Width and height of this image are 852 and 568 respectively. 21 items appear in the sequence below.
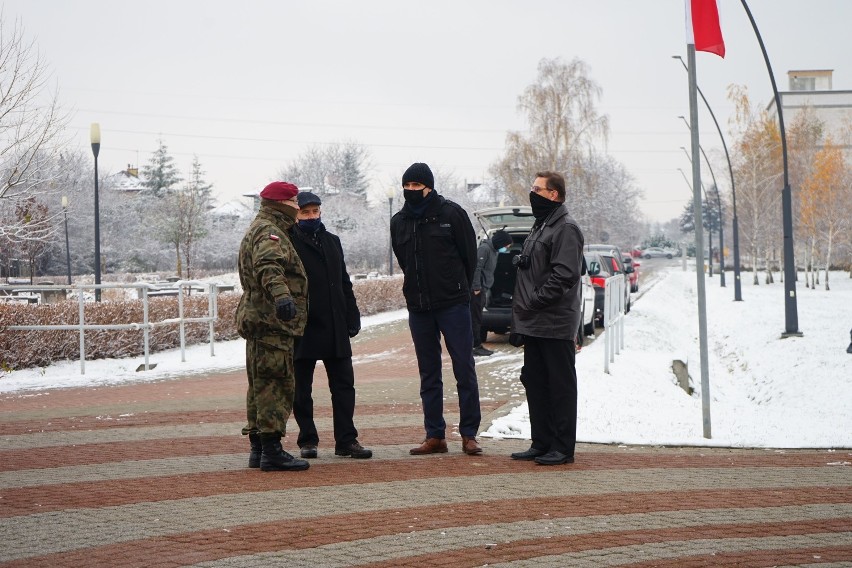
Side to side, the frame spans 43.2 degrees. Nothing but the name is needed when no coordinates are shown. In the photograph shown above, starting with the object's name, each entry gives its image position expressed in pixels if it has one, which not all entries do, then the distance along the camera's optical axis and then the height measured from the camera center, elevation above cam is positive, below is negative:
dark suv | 17.93 -0.19
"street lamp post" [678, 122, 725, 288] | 55.36 +0.37
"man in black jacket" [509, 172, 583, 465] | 7.44 -0.37
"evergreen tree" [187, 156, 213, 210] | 64.74 +6.02
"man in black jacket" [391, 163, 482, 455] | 7.68 -0.13
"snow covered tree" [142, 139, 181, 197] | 83.56 +7.84
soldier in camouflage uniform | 7.09 -0.38
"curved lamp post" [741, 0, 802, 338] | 24.56 -0.16
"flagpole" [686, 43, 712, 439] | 9.09 +0.23
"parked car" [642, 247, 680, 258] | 126.12 +1.12
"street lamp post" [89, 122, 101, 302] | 22.77 +2.91
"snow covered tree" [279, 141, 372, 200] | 83.75 +8.17
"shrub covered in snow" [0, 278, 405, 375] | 15.69 -0.92
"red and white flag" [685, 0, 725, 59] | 9.66 +2.12
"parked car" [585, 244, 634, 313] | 27.69 +0.17
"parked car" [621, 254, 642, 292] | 43.43 -0.52
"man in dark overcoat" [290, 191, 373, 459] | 7.57 -0.42
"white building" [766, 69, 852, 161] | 104.69 +15.44
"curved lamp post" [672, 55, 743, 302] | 40.62 -0.18
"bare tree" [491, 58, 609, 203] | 58.22 +7.73
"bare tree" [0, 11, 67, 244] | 20.33 +2.85
